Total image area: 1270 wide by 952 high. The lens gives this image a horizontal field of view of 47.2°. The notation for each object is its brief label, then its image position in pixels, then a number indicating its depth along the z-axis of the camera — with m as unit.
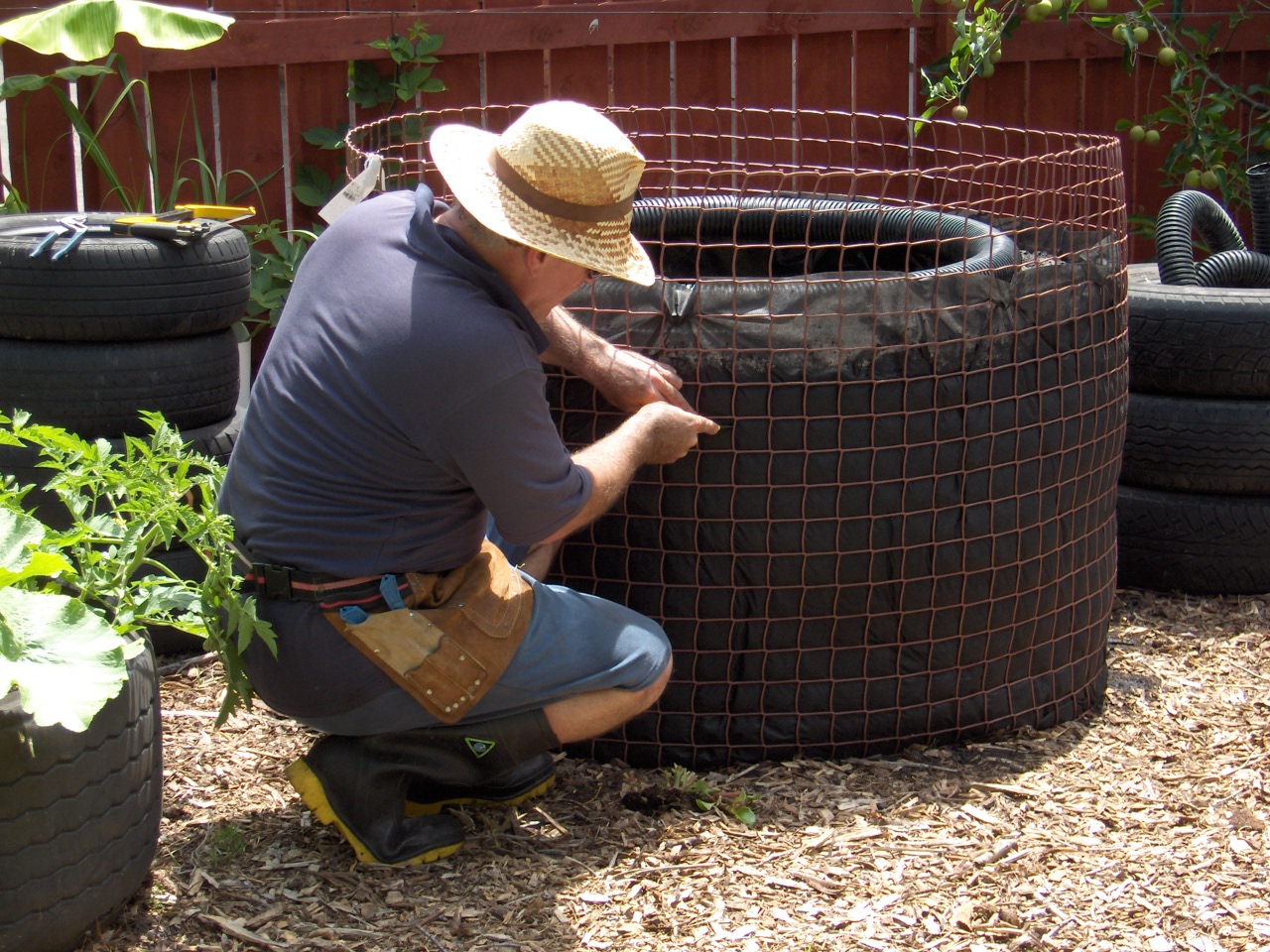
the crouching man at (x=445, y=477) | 2.47
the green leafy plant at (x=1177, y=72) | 6.15
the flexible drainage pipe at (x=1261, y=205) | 4.78
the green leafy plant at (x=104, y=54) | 4.46
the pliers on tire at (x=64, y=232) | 3.57
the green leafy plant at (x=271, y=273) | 5.38
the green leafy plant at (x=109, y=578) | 2.22
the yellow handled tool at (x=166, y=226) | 3.71
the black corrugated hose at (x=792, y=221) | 3.88
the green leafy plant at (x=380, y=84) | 5.68
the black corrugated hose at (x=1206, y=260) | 4.45
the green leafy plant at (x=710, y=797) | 3.04
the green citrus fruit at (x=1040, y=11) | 5.85
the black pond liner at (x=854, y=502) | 3.04
